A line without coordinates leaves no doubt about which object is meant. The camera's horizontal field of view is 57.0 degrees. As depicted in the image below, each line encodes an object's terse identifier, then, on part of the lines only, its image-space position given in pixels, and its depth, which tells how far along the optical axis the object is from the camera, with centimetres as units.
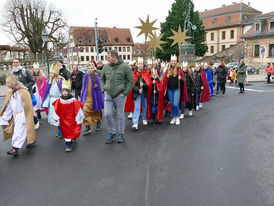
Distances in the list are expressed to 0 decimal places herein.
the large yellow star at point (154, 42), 876
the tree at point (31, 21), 3325
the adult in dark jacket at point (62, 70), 860
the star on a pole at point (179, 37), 908
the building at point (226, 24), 5697
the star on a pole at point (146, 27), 816
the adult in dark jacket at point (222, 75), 1327
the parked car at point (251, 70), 3519
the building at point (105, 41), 7206
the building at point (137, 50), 8506
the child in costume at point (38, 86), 799
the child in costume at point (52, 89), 656
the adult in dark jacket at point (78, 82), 874
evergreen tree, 4250
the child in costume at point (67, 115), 527
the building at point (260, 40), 4016
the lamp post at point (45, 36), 1831
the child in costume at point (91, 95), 641
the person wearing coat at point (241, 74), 1393
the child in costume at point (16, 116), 510
